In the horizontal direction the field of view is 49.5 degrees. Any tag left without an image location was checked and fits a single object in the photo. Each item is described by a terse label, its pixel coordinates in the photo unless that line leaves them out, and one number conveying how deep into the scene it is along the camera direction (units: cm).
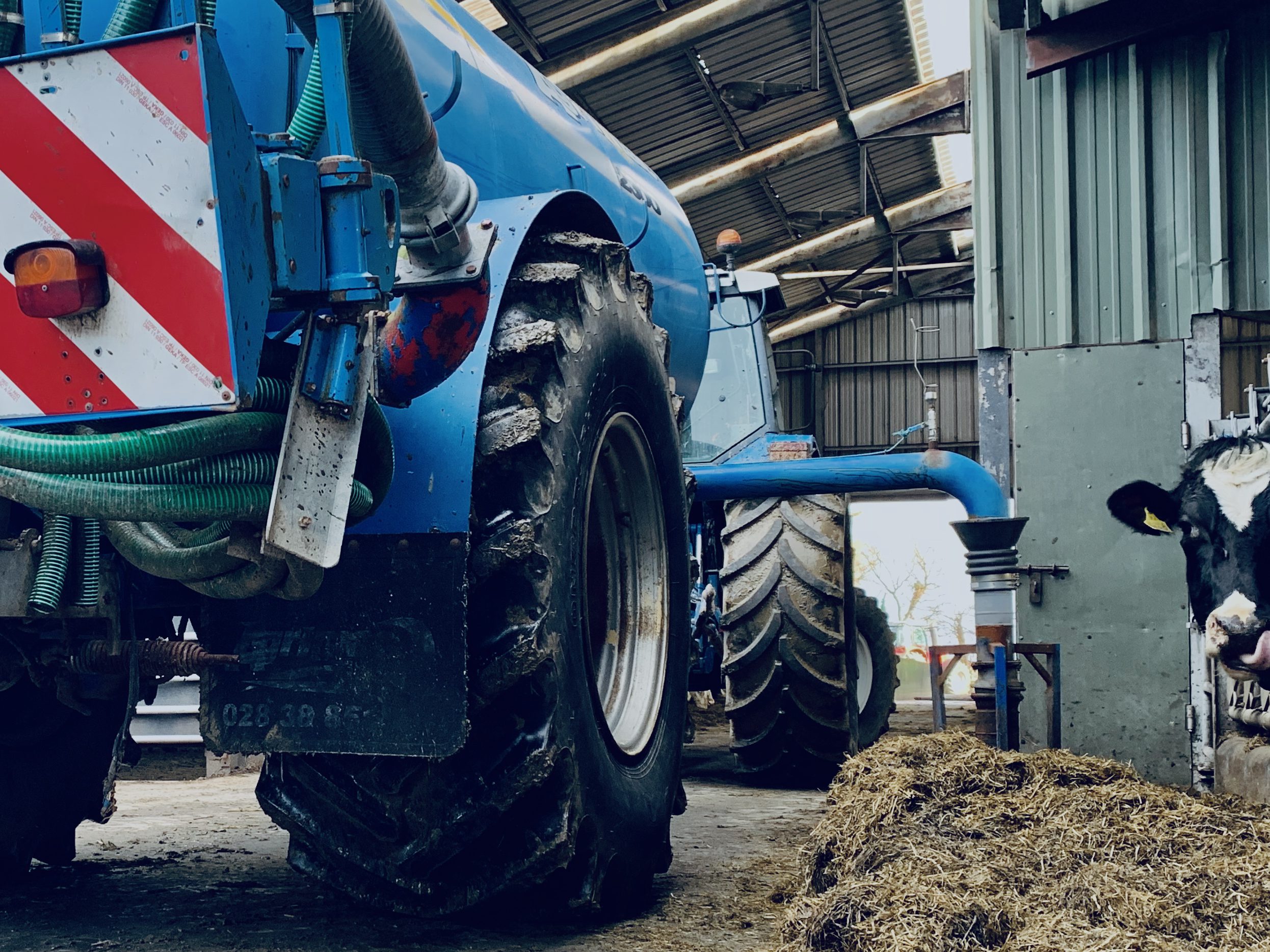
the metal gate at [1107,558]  618
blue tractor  596
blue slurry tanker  210
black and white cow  439
